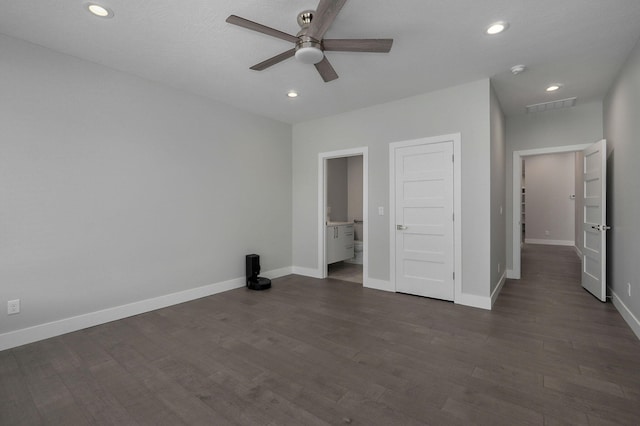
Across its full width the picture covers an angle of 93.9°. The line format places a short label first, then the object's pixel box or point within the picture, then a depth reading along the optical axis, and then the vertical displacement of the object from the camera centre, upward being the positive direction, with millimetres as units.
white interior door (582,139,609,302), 3674 -200
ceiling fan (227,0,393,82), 2062 +1263
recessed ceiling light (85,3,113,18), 2244 +1534
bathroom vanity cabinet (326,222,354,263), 5375 -635
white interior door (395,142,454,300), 3840 -171
